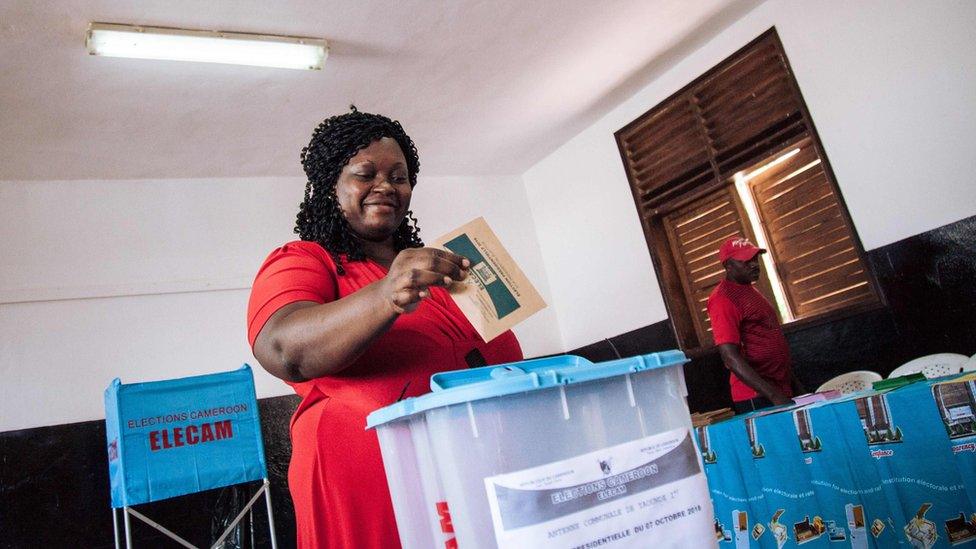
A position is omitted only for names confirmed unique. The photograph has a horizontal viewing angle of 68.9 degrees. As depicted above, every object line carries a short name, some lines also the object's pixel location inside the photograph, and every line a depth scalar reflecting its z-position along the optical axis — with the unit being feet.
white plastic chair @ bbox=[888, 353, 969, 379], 10.14
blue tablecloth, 6.72
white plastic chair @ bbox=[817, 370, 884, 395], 11.18
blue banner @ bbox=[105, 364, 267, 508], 11.12
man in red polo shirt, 12.04
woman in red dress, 2.99
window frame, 13.34
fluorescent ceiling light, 11.07
